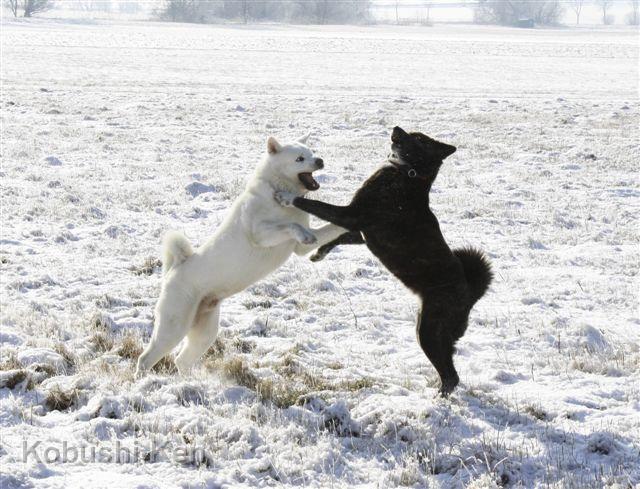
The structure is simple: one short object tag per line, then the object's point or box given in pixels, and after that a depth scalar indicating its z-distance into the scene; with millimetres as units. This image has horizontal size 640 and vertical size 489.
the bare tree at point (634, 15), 124044
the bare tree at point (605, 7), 134250
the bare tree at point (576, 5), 137750
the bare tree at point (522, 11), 103062
